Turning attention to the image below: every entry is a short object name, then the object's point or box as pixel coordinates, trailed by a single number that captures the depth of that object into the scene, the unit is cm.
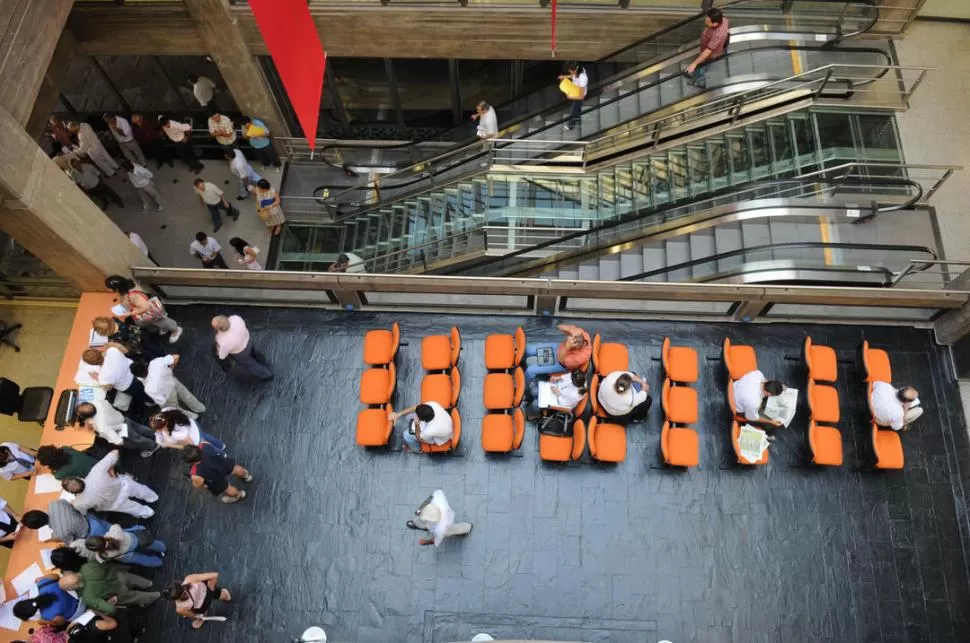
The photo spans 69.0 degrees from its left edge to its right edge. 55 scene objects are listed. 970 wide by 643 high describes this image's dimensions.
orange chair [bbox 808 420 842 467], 790
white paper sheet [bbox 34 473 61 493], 830
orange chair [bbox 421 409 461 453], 805
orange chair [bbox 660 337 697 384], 835
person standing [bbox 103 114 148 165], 1125
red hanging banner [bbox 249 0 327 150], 568
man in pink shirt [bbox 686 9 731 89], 913
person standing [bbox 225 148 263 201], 1109
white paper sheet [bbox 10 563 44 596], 788
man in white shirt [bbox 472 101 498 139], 1058
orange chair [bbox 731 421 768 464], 790
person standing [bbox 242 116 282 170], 1184
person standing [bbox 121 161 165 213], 1112
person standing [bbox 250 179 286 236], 1091
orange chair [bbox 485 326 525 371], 841
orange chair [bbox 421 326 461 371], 848
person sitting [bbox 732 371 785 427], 769
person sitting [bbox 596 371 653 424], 739
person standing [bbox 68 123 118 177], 1100
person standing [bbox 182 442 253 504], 745
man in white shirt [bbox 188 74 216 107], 1166
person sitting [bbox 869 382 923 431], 761
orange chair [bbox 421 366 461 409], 828
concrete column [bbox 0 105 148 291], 719
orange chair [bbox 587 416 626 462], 796
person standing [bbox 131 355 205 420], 793
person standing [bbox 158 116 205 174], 1118
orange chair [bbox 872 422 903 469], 786
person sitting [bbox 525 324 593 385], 778
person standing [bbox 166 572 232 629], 705
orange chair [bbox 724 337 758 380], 826
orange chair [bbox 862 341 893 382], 822
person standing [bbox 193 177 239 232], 1075
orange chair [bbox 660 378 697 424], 816
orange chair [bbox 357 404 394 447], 814
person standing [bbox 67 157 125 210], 1127
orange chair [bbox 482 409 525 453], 807
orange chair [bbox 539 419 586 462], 807
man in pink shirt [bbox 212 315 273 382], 795
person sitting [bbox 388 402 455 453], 733
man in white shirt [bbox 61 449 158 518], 741
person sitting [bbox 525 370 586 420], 757
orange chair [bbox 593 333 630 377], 837
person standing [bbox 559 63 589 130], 990
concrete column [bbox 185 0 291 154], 1046
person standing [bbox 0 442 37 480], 805
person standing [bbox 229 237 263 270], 979
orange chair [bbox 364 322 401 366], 848
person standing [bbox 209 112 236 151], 1138
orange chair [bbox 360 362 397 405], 829
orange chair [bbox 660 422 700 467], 793
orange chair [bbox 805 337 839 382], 826
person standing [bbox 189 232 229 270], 1025
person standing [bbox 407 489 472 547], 708
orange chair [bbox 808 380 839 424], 807
